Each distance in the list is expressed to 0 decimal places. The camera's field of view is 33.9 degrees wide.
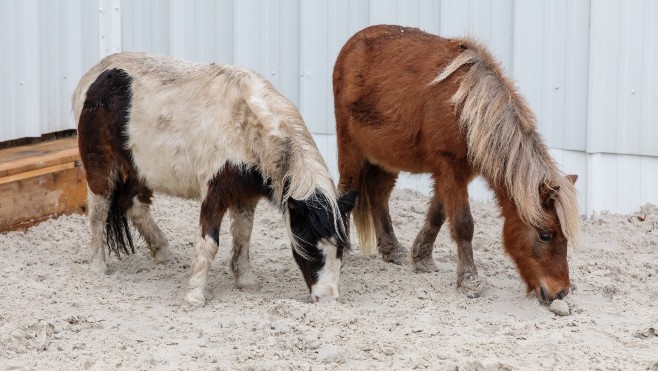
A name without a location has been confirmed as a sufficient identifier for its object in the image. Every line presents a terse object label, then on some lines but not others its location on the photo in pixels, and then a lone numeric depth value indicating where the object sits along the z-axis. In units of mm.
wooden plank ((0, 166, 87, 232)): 8148
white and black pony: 6520
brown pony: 6539
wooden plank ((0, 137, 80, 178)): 8250
